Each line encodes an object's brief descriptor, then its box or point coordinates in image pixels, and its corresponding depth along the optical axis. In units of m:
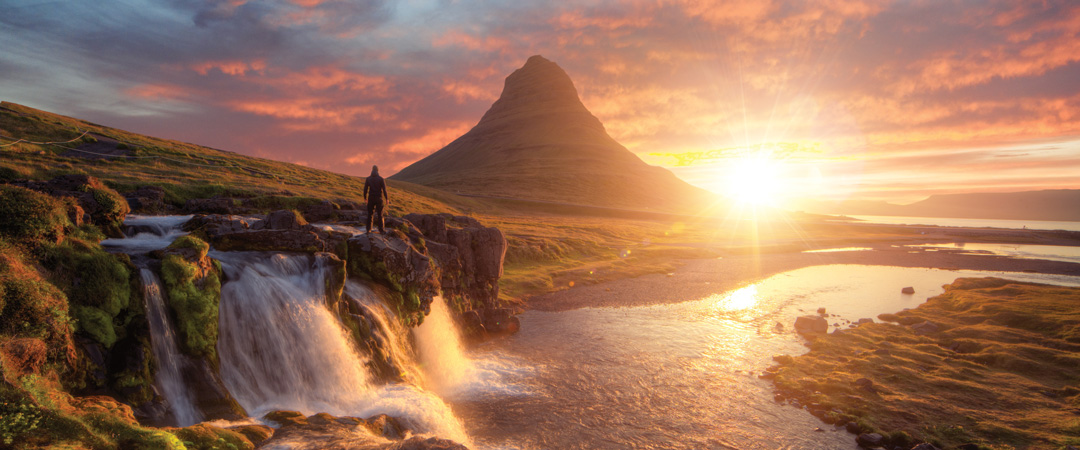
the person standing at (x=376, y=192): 24.16
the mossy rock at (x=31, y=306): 10.39
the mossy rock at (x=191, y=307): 14.84
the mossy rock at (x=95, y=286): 12.75
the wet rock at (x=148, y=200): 31.75
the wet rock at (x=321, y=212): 32.38
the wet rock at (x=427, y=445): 12.02
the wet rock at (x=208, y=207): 33.34
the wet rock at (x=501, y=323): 31.00
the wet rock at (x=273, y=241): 19.88
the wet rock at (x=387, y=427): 14.59
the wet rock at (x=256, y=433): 11.82
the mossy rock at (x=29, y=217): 12.77
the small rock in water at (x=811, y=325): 30.45
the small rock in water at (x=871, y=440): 16.12
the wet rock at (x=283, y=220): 22.98
